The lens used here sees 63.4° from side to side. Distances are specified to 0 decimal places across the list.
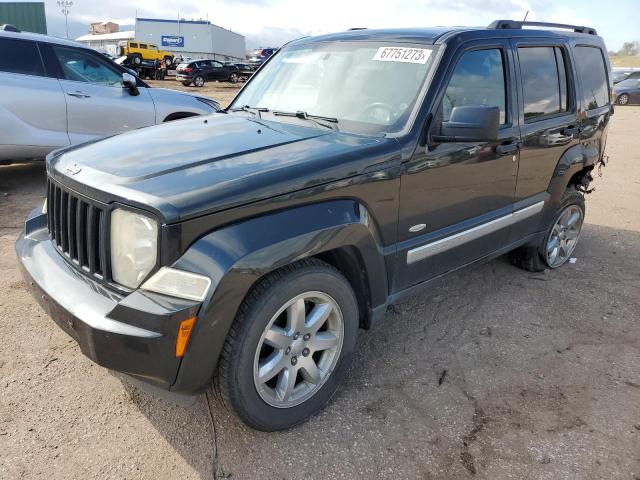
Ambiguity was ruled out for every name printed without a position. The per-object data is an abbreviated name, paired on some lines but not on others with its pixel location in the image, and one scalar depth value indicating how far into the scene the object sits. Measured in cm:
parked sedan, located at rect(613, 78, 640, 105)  2380
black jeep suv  210
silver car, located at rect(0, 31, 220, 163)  611
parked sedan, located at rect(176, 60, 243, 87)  2883
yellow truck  3850
